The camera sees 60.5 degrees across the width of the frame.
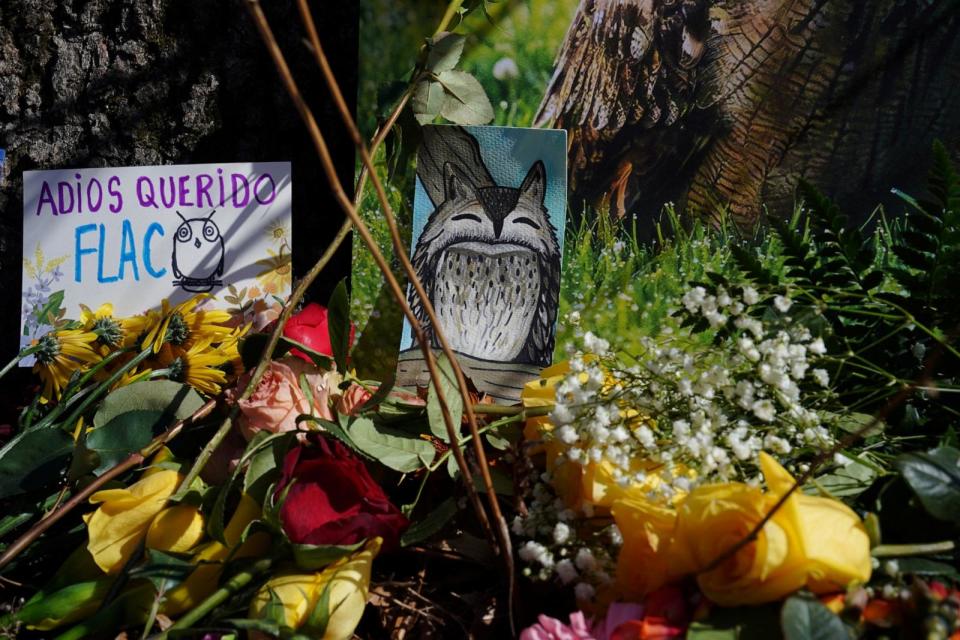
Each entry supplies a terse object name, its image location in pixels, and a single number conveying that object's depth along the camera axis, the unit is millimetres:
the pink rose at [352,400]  686
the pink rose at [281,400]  645
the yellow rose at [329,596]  536
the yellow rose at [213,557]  582
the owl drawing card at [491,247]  821
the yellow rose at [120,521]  604
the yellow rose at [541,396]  624
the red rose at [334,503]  558
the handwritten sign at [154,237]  899
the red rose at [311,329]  764
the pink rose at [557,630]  465
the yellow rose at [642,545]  482
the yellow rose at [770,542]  421
